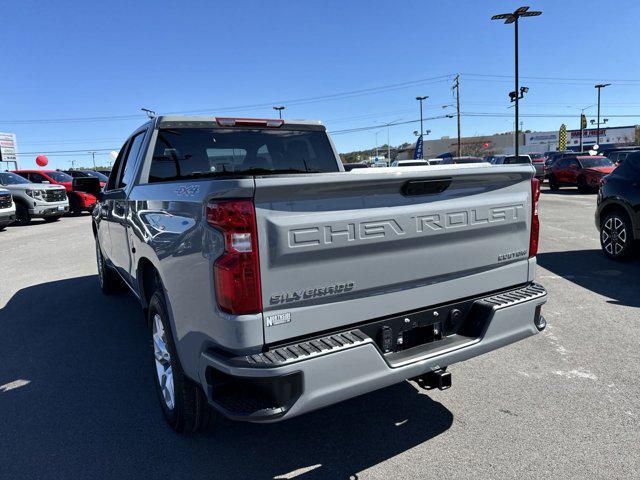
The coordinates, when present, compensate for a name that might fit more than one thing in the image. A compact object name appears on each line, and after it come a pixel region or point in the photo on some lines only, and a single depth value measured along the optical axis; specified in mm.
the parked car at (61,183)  20141
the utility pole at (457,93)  58138
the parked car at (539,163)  27091
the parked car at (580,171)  21391
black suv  7352
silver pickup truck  2197
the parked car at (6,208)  15250
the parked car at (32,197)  17312
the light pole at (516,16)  27489
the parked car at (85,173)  23055
